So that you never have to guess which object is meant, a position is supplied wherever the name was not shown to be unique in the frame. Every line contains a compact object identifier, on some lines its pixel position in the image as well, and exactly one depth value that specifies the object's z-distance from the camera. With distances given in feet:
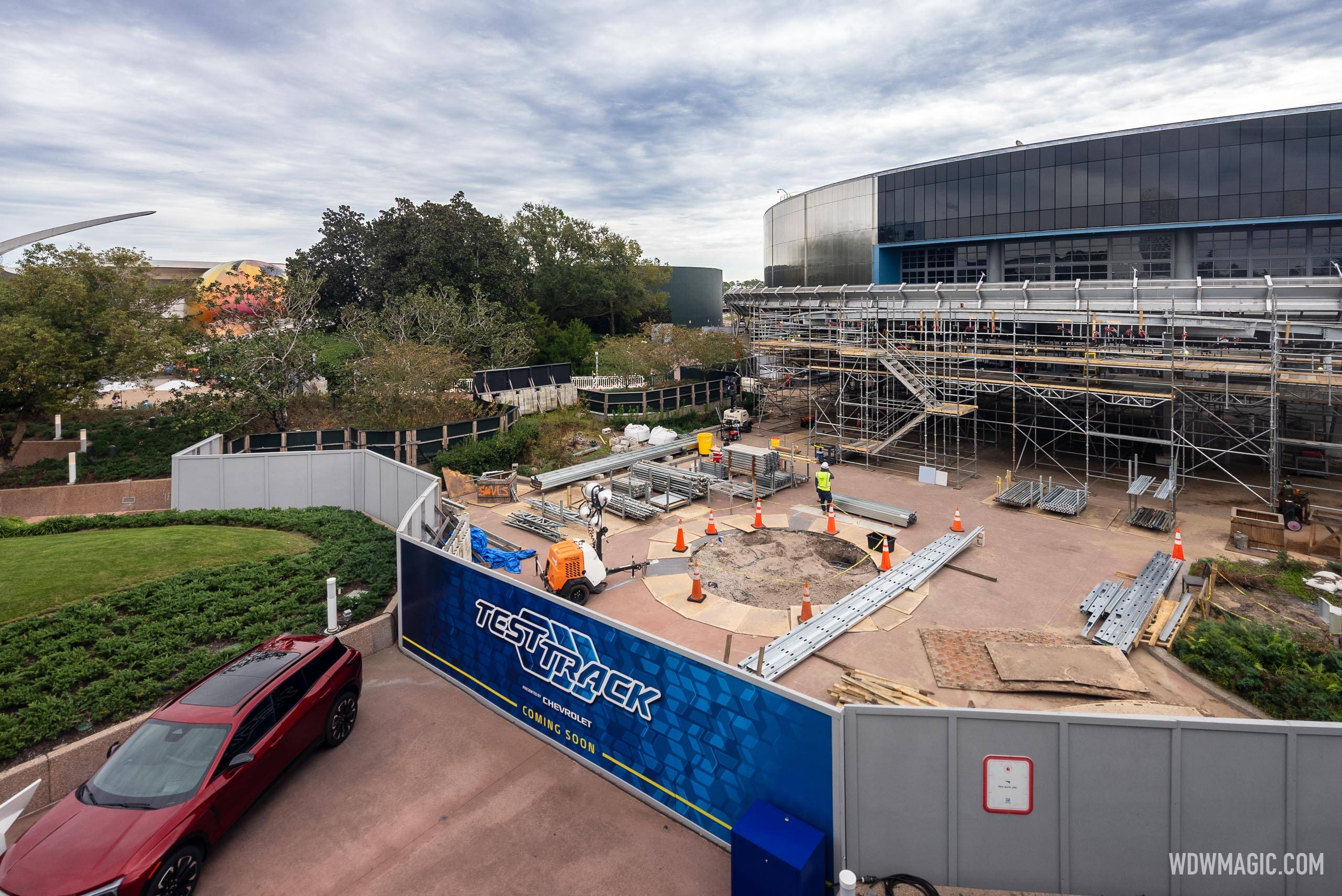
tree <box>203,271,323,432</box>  90.58
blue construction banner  21.44
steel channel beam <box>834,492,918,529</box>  62.59
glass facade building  98.94
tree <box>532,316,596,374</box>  161.27
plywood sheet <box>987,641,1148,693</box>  34.58
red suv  20.22
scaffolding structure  64.64
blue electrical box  19.42
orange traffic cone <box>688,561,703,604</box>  46.52
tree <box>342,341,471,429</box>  91.30
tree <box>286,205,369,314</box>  176.55
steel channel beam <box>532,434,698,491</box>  75.70
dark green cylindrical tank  281.54
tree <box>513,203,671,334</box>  191.72
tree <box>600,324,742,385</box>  126.41
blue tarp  50.01
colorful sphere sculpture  100.17
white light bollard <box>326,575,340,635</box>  37.47
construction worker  64.85
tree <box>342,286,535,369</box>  123.54
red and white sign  20.01
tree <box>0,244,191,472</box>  72.18
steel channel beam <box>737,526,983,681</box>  37.06
